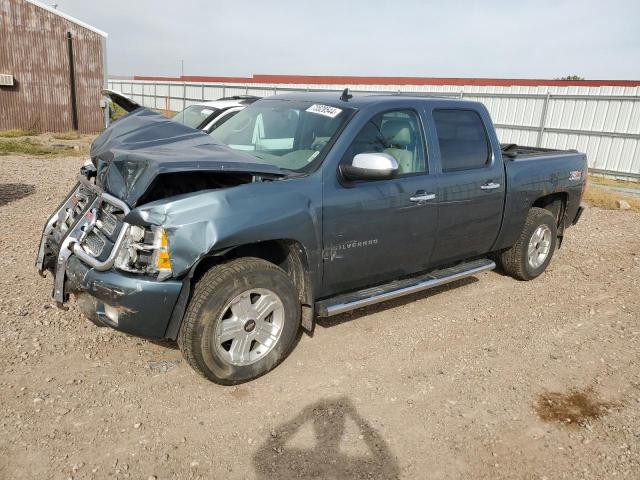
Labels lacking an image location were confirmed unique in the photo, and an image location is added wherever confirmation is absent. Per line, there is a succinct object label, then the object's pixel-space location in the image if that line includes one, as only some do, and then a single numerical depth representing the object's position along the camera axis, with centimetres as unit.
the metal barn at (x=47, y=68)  1797
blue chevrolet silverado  300
